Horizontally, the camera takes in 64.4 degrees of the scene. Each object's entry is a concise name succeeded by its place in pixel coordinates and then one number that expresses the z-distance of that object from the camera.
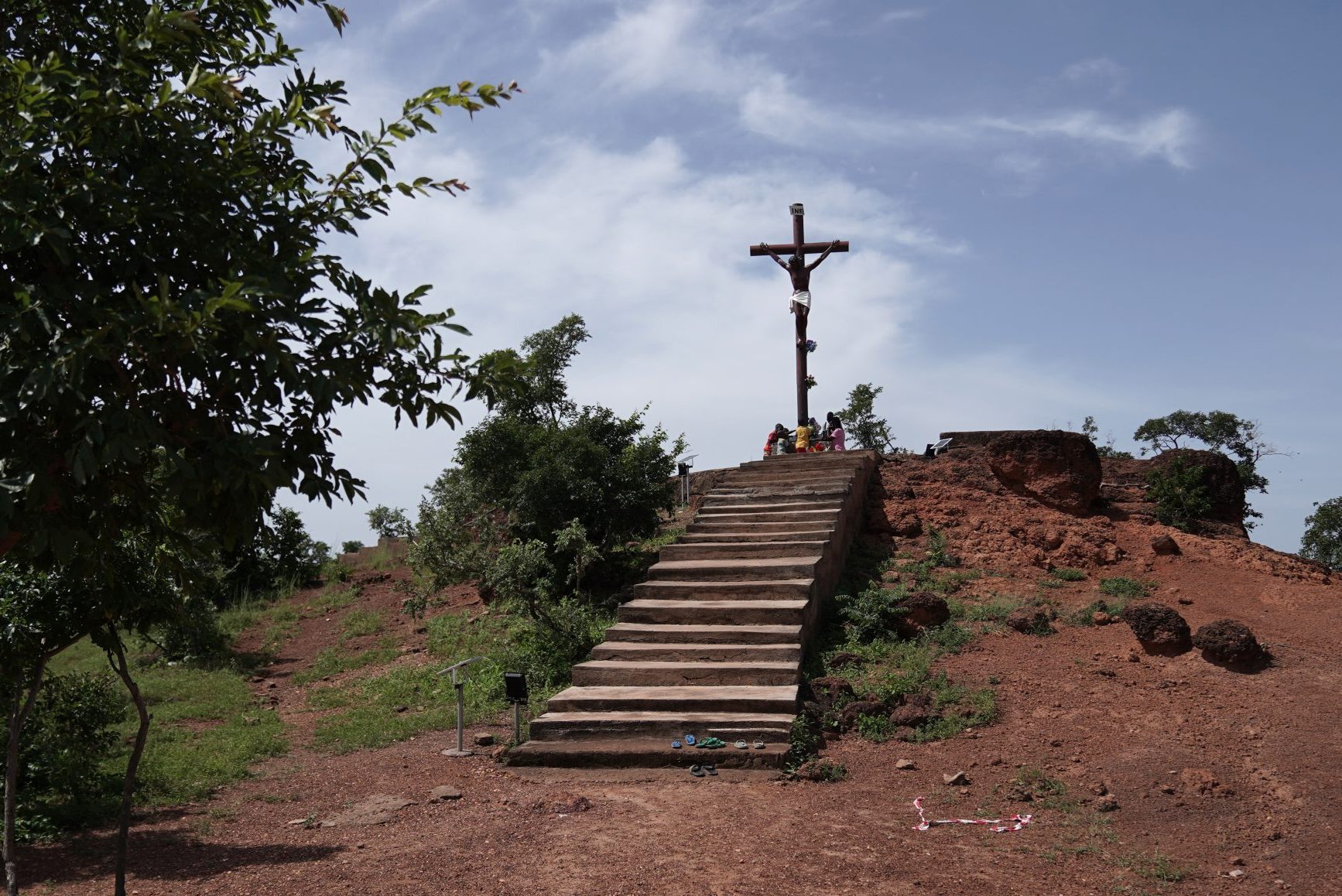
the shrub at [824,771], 7.41
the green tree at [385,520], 22.50
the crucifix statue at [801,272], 17.14
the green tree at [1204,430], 26.11
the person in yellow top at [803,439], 16.92
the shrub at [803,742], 7.70
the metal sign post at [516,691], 8.32
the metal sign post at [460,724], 8.47
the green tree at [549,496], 13.14
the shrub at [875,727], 8.06
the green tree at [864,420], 20.53
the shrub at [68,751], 7.65
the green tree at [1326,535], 23.14
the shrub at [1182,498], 13.45
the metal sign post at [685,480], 18.39
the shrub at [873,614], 9.95
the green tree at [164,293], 3.13
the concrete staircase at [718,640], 8.09
